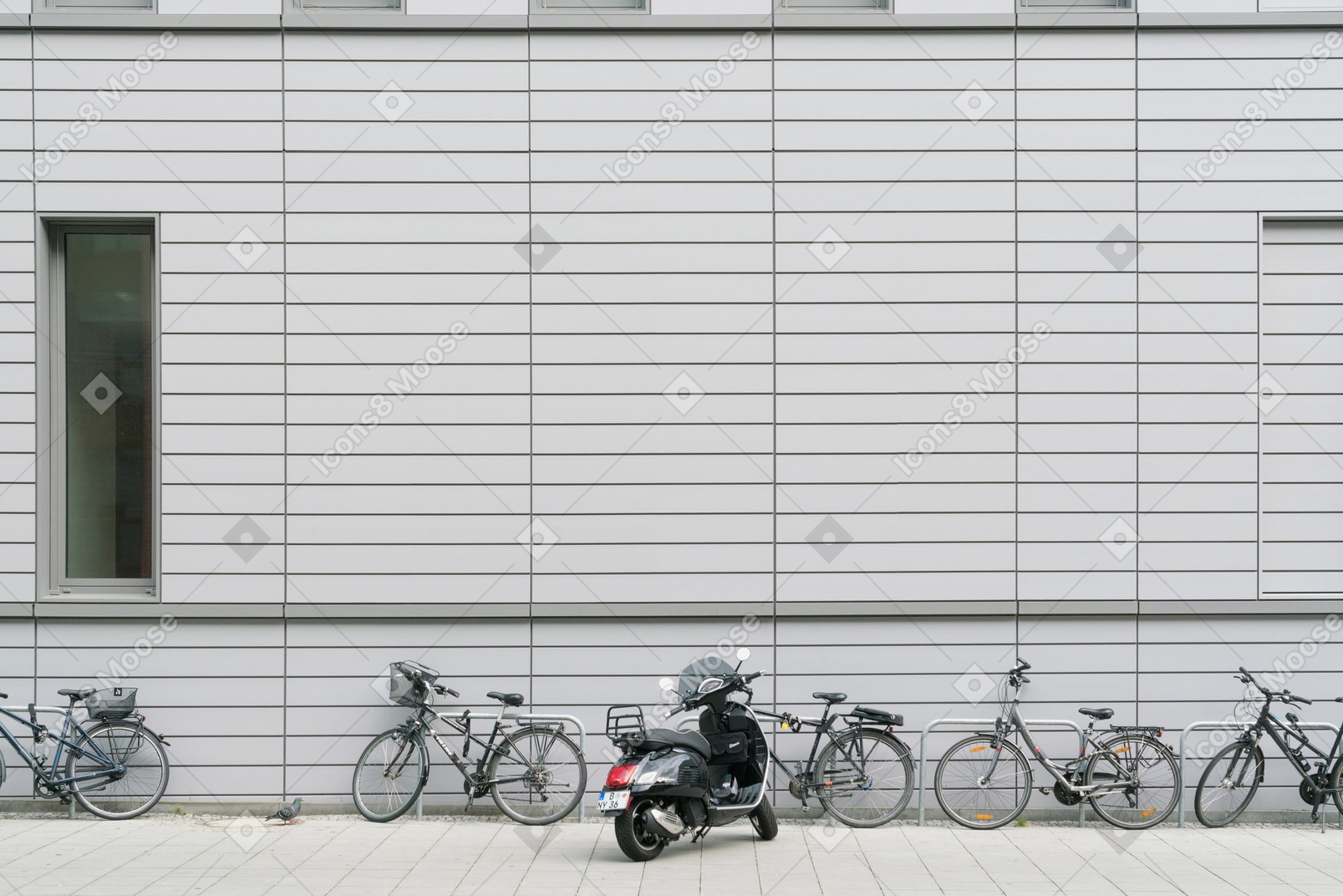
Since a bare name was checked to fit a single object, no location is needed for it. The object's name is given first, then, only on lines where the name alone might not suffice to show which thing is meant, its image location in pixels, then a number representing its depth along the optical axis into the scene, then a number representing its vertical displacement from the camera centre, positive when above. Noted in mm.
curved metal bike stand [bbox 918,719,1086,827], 7539 -2159
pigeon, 7590 -2811
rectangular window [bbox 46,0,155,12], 8195 +3579
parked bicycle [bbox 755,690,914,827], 7504 -2449
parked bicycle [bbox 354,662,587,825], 7559 -2445
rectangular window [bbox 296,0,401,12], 8250 +3617
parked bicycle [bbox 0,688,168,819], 7621 -2446
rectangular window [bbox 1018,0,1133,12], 8164 +3633
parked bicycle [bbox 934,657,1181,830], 7500 -2487
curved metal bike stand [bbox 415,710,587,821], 7613 -2106
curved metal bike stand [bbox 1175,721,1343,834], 7527 -2127
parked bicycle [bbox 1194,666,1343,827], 7539 -2450
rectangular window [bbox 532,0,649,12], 8219 +3622
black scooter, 6473 -2169
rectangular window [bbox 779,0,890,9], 8281 +3671
